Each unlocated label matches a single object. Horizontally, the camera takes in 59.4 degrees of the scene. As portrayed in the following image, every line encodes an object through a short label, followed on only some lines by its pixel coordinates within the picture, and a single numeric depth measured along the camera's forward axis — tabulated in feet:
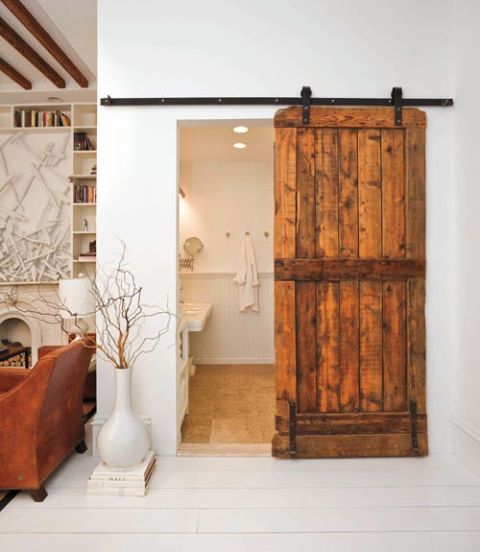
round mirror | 18.17
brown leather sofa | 6.89
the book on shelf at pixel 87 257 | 14.36
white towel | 17.84
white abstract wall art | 14.75
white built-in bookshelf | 14.53
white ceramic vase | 7.36
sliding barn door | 8.70
